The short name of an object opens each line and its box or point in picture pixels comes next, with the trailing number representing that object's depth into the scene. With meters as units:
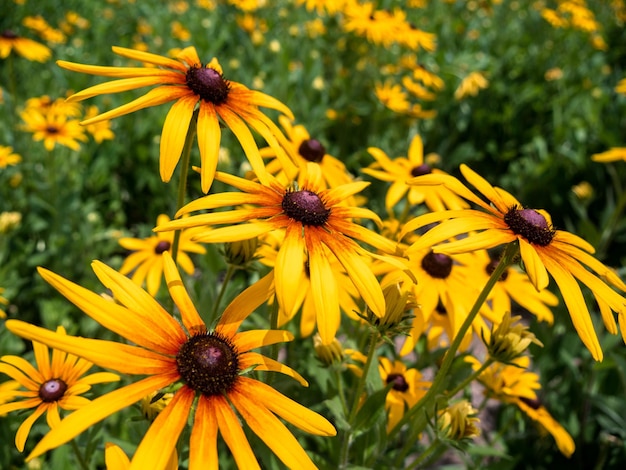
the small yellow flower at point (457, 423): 0.21
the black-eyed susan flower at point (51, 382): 0.20
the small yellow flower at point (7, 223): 0.40
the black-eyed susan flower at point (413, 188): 0.31
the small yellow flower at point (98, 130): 0.51
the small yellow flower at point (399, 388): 0.26
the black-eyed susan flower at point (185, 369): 0.13
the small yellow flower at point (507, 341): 0.21
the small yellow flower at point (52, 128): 0.47
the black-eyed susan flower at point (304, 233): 0.16
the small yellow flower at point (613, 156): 0.40
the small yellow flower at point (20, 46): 0.53
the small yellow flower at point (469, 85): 0.69
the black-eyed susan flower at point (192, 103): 0.18
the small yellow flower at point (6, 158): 0.45
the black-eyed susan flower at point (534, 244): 0.17
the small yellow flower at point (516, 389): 0.28
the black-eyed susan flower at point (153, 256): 0.32
